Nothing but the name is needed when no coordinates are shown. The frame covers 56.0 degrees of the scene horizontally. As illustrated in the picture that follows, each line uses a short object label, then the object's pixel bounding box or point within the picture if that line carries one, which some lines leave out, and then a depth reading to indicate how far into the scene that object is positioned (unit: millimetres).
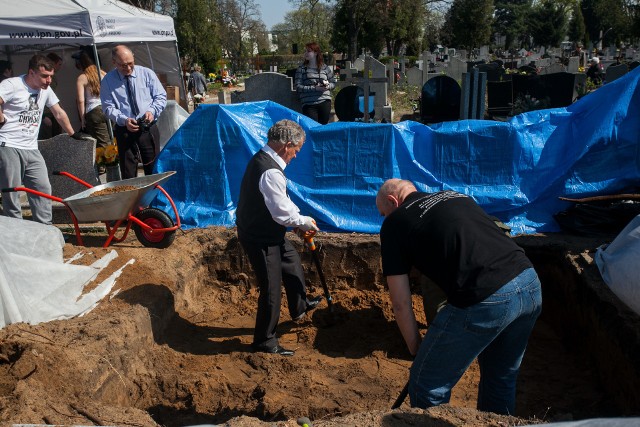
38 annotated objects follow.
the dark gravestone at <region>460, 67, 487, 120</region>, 10680
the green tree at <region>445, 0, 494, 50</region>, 39125
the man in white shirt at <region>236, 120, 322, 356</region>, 4312
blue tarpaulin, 6348
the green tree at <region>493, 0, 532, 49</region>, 55875
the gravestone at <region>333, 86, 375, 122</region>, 12445
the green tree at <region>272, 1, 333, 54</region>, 47388
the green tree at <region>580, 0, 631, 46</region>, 41656
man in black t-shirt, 2797
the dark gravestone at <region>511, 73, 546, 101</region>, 12766
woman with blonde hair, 9312
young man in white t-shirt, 6020
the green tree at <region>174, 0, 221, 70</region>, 31314
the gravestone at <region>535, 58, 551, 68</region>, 27828
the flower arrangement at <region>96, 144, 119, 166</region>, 7605
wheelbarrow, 5469
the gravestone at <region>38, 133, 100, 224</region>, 7516
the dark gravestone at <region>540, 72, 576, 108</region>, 12266
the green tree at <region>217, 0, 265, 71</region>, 44781
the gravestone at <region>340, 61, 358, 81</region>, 20225
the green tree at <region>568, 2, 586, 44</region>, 49750
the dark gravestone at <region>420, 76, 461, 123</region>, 11812
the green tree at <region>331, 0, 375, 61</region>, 31406
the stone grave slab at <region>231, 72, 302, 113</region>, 12008
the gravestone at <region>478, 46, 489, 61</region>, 35562
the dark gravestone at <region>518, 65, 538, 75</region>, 21197
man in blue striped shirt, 6844
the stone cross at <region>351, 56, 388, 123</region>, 11422
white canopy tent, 8695
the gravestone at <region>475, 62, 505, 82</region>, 18875
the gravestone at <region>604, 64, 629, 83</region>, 15483
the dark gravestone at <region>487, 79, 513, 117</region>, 13305
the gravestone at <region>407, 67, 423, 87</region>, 20517
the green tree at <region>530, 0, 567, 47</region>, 47844
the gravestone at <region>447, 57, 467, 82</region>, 21672
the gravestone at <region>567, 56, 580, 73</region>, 21766
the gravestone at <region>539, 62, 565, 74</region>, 18969
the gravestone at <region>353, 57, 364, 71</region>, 23875
